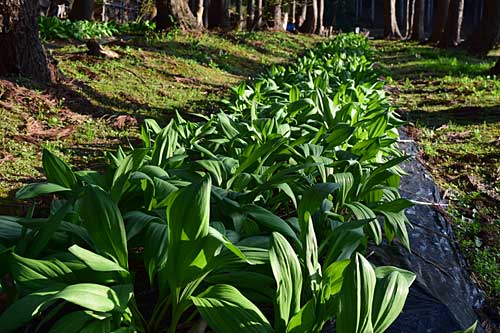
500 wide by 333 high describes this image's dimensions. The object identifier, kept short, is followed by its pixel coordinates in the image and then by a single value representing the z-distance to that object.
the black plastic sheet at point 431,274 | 1.86
